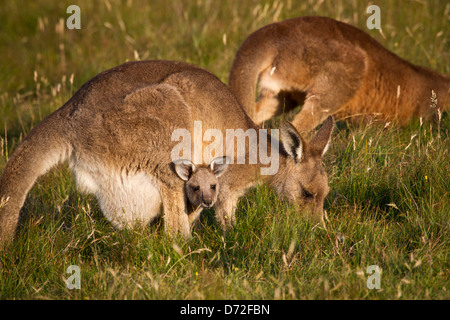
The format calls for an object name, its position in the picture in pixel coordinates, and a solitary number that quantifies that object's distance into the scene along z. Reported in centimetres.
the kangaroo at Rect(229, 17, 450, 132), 632
